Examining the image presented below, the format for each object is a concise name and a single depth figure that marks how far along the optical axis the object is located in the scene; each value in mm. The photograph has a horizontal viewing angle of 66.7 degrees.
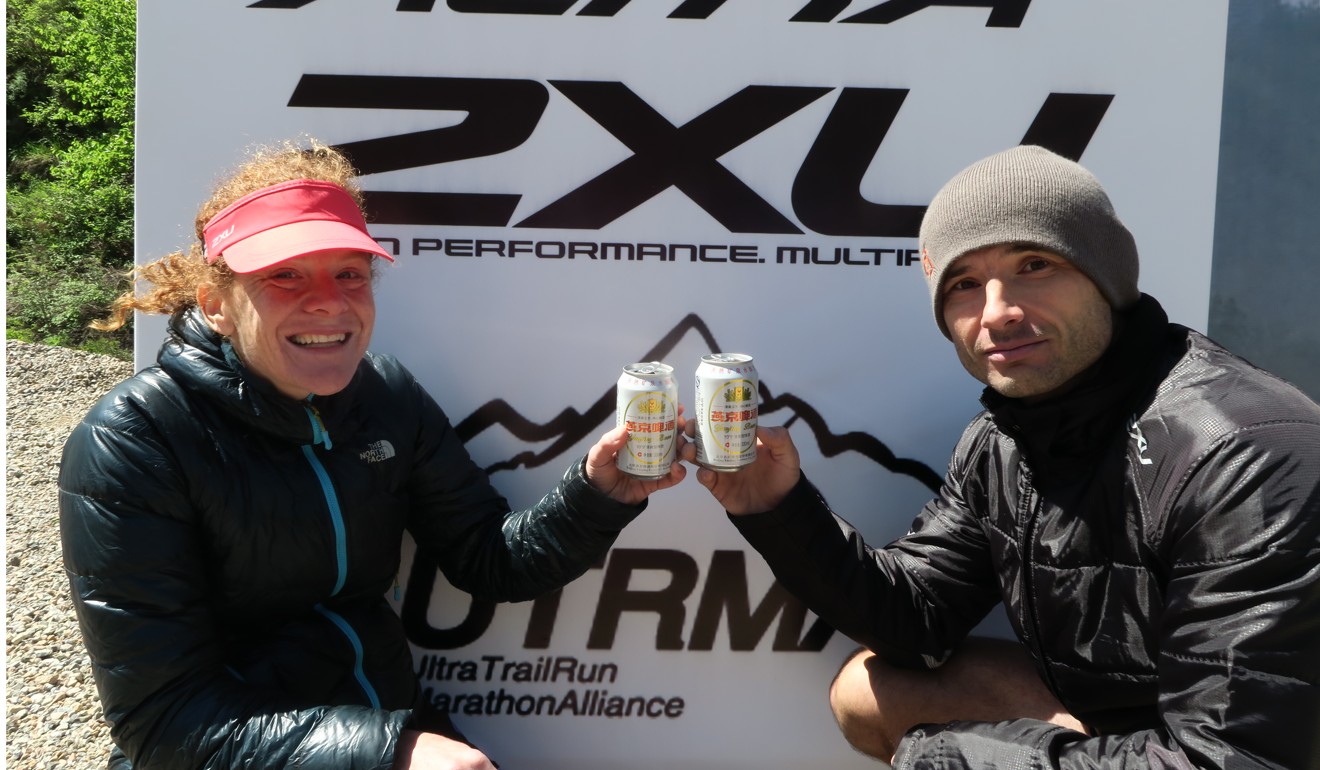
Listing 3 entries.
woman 1729
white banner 2371
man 1493
